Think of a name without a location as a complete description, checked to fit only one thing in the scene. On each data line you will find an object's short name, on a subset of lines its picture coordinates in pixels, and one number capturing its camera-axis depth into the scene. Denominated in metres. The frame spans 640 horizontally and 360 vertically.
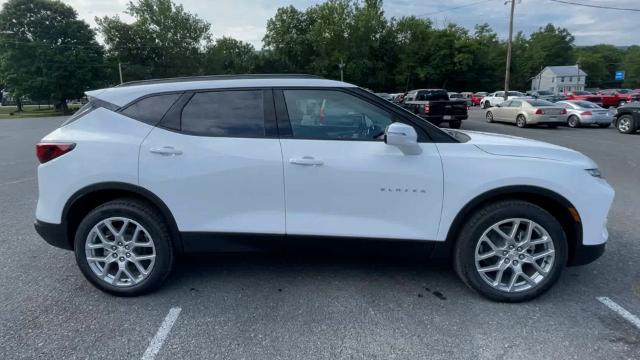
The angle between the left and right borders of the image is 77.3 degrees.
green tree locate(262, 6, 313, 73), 65.56
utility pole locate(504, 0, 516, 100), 34.22
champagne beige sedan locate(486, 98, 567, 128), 18.55
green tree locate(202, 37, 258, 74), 63.56
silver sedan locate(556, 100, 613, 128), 18.47
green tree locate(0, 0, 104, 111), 42.72
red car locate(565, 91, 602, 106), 30.99
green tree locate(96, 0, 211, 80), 54.47
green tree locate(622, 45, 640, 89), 107.00
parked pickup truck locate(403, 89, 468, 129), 17.61
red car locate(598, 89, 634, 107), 32.47
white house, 91.88
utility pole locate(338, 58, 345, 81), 58.84
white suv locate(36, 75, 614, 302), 3.04
